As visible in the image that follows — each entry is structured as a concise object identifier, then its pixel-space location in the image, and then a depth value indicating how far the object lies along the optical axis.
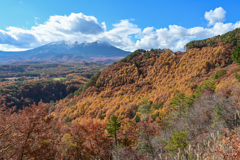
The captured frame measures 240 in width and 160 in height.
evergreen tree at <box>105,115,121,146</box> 17.44
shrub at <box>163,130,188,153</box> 10.80
